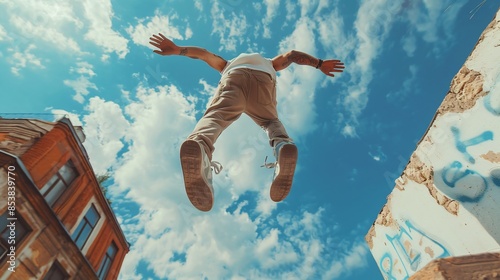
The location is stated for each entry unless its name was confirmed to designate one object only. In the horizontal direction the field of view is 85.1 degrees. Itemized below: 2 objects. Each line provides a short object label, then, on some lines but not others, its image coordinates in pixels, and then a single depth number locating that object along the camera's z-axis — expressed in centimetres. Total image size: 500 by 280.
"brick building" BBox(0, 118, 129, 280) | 884
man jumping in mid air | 297
